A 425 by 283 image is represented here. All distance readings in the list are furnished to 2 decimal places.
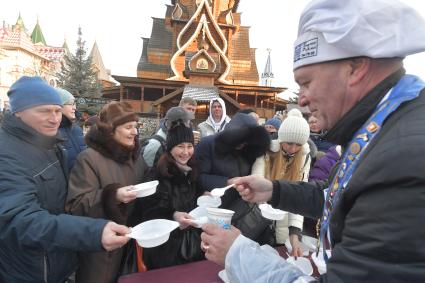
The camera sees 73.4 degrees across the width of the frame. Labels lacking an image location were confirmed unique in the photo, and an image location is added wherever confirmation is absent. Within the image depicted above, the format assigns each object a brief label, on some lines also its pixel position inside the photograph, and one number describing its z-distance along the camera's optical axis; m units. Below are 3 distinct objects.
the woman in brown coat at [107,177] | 2.16
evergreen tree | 16.50
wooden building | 21.08
